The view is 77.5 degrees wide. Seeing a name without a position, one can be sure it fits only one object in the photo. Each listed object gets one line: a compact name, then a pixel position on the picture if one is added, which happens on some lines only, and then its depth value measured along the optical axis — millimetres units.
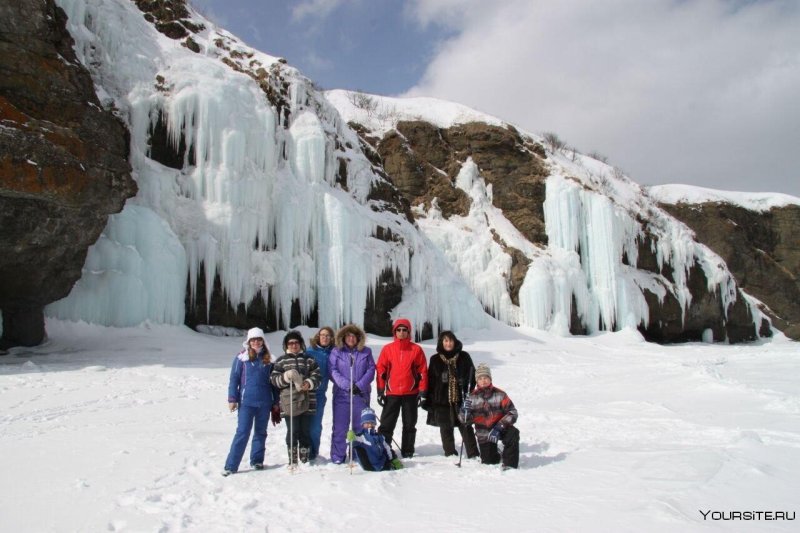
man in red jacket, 5449
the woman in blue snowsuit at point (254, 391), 4883
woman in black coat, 5488
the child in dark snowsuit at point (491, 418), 4812
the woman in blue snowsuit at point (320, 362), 5262
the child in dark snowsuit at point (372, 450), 4793
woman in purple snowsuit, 5184
